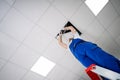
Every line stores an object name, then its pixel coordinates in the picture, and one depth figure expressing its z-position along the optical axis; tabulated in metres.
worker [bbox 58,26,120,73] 1.83
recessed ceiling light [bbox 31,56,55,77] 3.37
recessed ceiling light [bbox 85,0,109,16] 3.10
